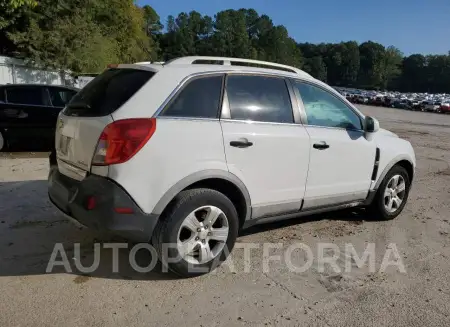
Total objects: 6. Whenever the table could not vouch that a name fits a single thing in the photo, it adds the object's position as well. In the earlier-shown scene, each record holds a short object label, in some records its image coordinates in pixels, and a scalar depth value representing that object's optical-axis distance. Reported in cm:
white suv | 316
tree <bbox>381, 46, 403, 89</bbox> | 14612
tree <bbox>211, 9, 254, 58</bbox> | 12062
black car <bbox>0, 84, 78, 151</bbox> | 835
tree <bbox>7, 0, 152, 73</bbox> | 1917
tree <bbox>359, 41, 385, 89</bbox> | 14562
